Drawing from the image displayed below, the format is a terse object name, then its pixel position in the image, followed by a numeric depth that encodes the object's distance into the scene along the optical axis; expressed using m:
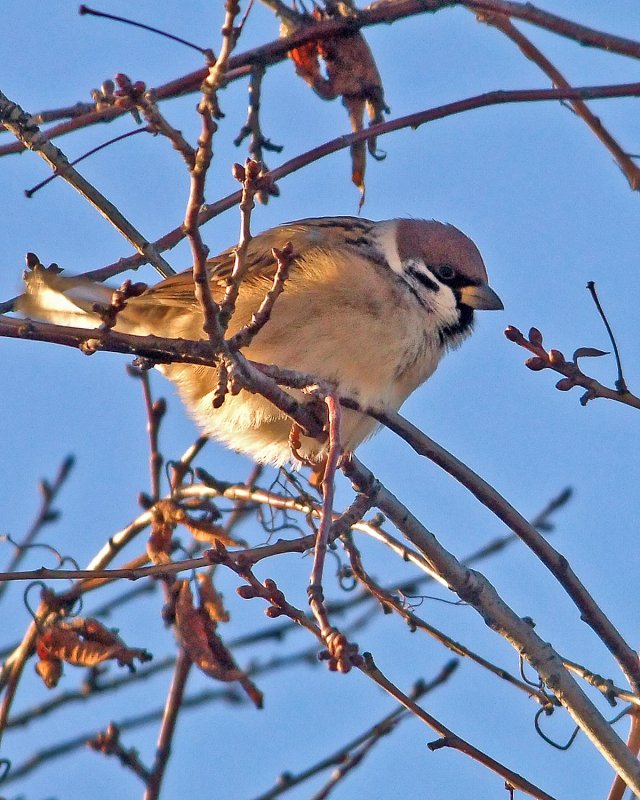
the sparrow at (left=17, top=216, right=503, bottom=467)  8.02
